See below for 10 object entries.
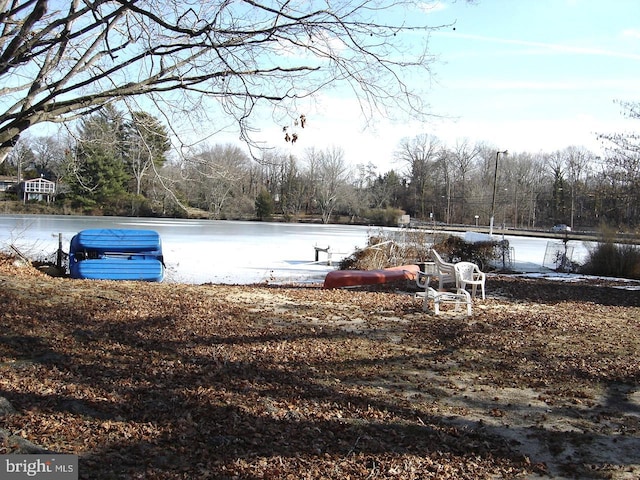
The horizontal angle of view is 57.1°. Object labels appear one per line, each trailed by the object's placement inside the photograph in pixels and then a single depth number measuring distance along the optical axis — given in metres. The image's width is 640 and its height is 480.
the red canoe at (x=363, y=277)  14.64
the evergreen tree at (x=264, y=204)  63.41
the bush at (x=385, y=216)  62.66
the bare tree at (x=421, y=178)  81.25
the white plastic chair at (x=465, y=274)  9.58
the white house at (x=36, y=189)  59.34
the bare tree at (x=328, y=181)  72.50
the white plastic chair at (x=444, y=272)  9.87
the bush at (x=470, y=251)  22.61
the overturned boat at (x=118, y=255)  14.86
